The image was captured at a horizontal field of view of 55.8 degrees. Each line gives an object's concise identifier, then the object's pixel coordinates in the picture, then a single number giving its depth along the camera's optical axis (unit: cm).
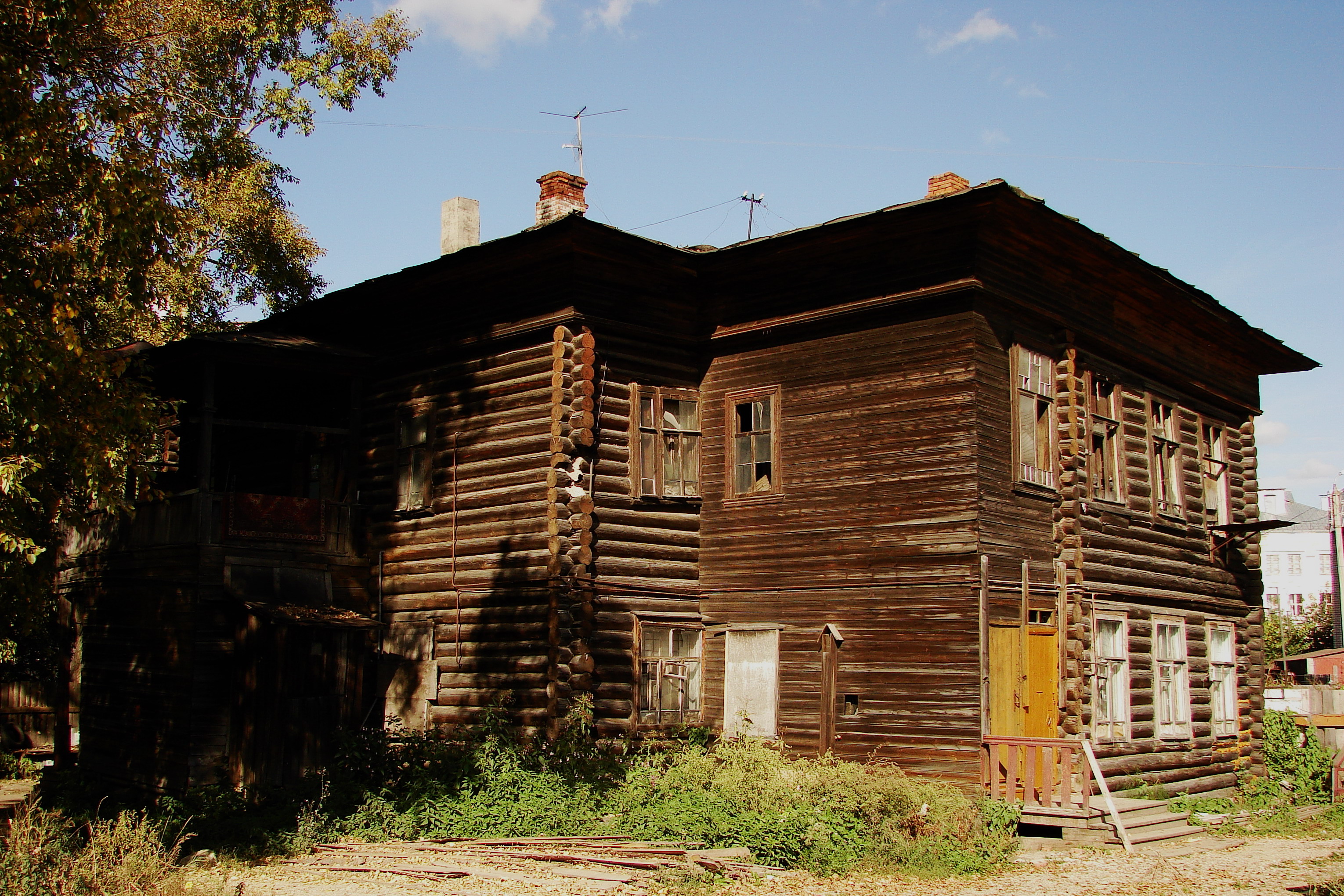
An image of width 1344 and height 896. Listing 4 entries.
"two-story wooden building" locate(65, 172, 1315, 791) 1767
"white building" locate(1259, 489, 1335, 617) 8100
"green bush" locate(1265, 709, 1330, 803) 2264
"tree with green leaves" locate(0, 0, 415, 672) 1316
